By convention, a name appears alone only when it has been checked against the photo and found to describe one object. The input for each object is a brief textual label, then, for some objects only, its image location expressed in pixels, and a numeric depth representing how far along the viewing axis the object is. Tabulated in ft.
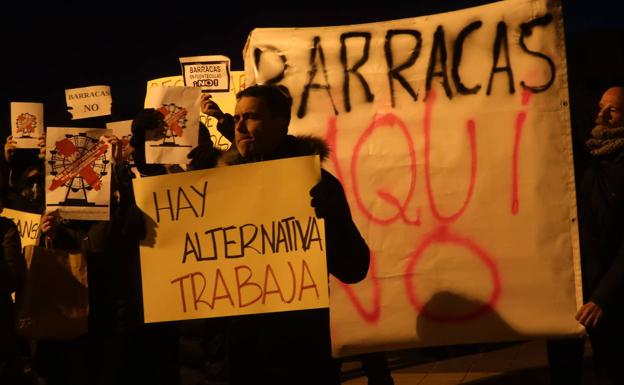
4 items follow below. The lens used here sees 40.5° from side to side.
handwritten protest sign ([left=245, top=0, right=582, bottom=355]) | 12.07
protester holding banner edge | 11.66
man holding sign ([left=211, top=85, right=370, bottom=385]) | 8.75
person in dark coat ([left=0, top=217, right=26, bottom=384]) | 12.27
